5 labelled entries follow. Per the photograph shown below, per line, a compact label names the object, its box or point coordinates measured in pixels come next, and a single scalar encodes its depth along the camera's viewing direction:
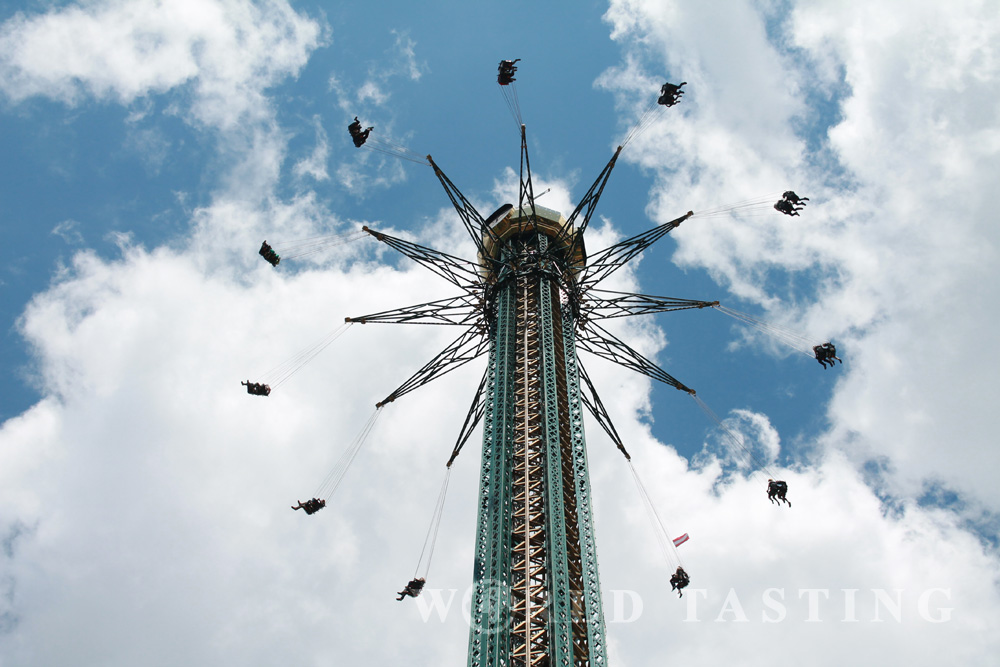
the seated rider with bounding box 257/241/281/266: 37.56
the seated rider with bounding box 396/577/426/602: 35.94
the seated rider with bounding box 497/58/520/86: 35.78
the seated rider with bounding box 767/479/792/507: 34.25
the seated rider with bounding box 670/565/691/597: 35.06
